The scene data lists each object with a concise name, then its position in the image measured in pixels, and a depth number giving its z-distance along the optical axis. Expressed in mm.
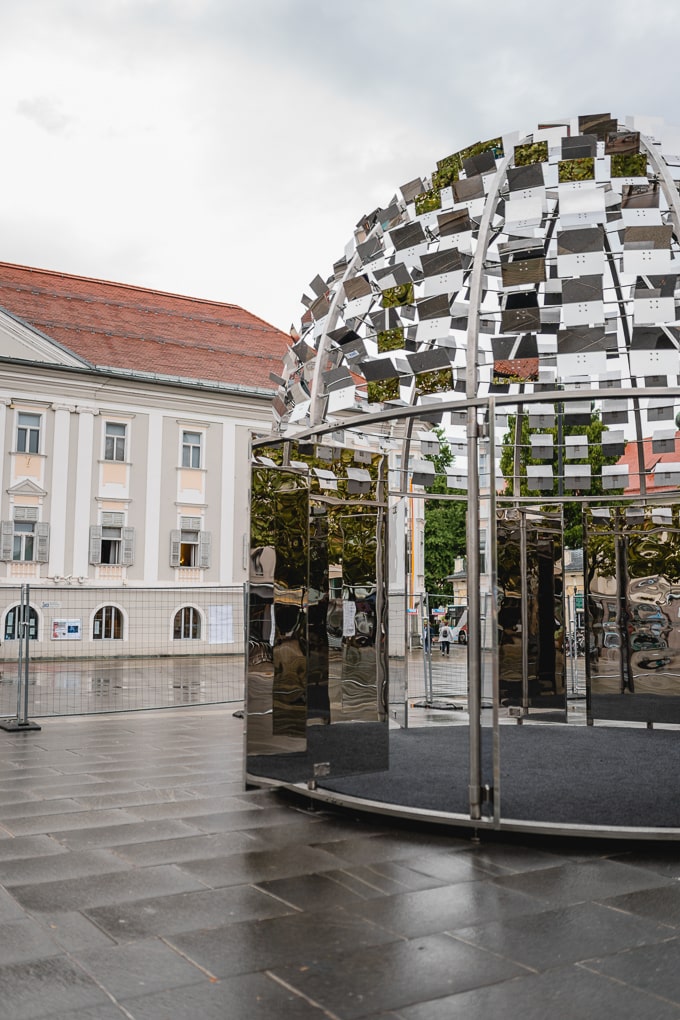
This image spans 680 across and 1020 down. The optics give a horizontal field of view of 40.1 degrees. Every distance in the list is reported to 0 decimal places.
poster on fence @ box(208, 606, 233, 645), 18844
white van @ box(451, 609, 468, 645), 23411
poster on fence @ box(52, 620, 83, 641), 17016
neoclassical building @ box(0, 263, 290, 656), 34688
